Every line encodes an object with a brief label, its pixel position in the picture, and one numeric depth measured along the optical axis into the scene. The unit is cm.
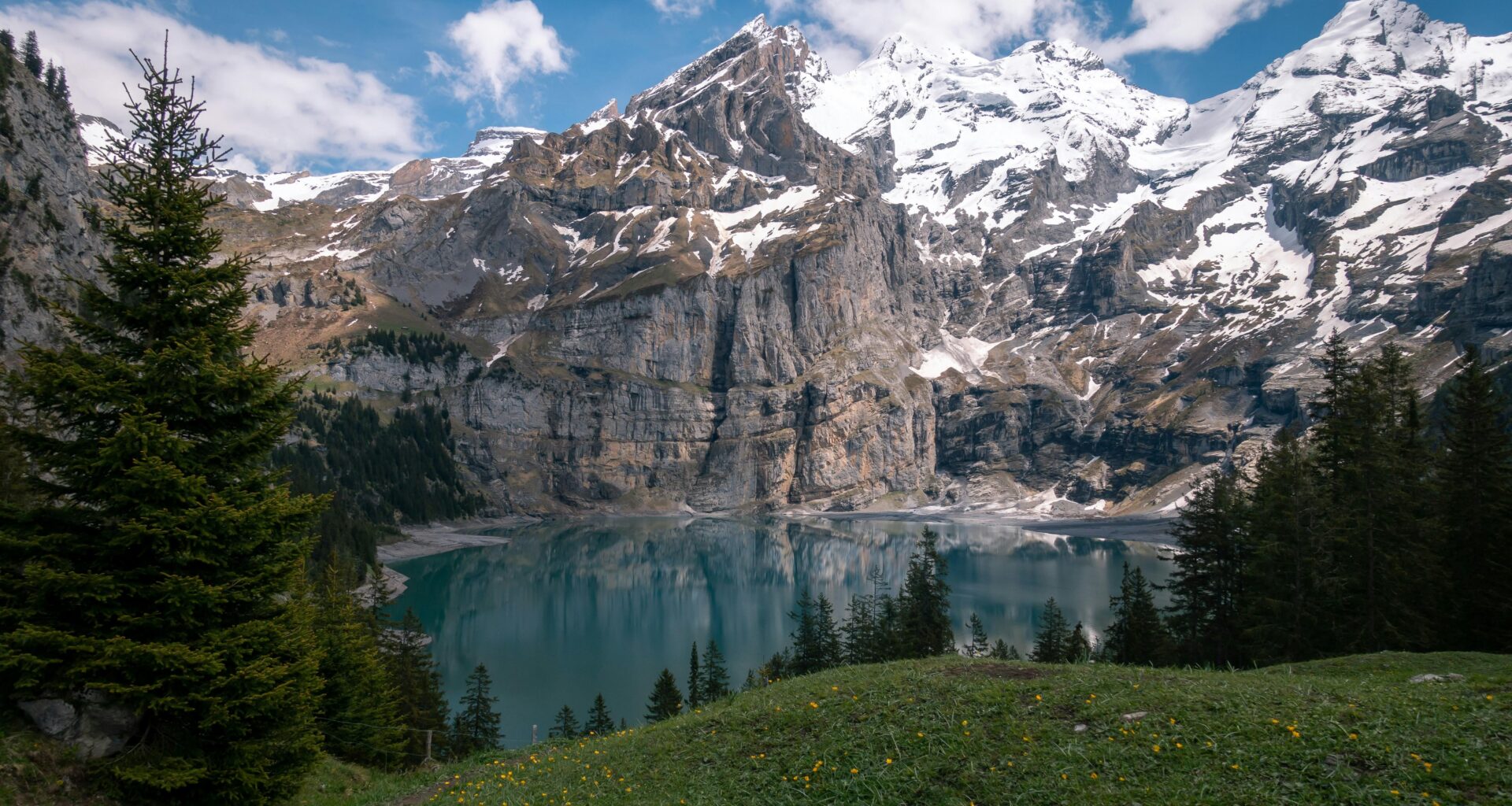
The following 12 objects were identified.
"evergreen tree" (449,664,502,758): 4041
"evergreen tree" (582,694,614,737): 4547
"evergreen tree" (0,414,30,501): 2175
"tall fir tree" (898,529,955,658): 4834
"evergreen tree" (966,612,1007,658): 5541
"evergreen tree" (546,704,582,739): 4509
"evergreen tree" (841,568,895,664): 5028
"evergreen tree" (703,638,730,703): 5134
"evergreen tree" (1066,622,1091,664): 4975
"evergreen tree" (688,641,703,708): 5119
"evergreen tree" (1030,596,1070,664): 4869
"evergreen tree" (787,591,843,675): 5281
